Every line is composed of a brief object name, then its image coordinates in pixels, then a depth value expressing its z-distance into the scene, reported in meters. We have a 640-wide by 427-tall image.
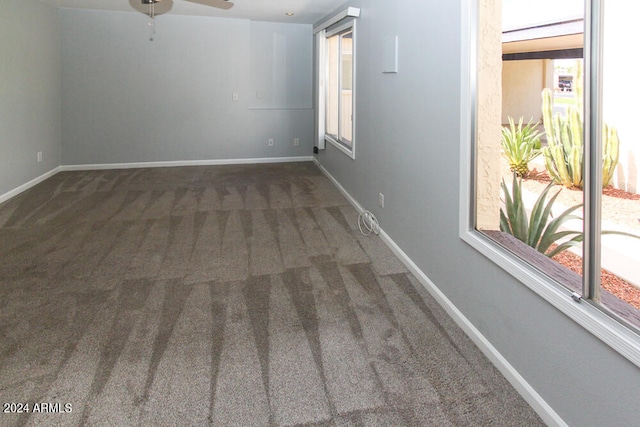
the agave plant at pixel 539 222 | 1.70
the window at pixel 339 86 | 5.04
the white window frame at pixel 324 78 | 4.59
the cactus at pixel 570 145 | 1.41
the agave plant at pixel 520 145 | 1.88
